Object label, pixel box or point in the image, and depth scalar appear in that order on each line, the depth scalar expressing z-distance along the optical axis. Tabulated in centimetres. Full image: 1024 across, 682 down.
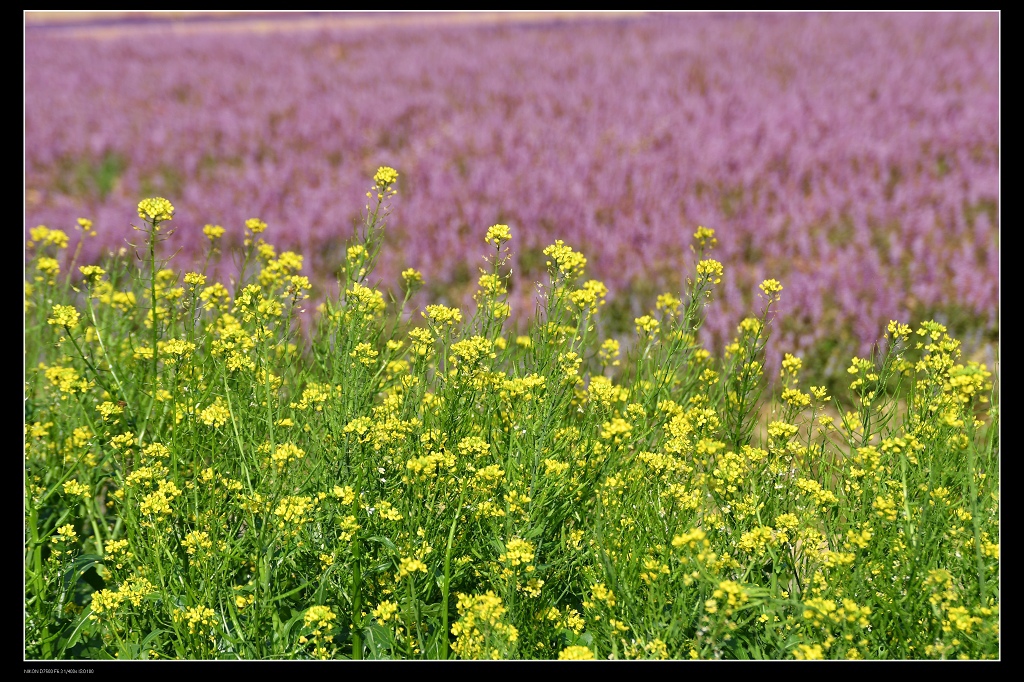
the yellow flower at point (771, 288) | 577
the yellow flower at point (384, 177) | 579
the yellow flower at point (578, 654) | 447
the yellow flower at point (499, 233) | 567
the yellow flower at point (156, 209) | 538
